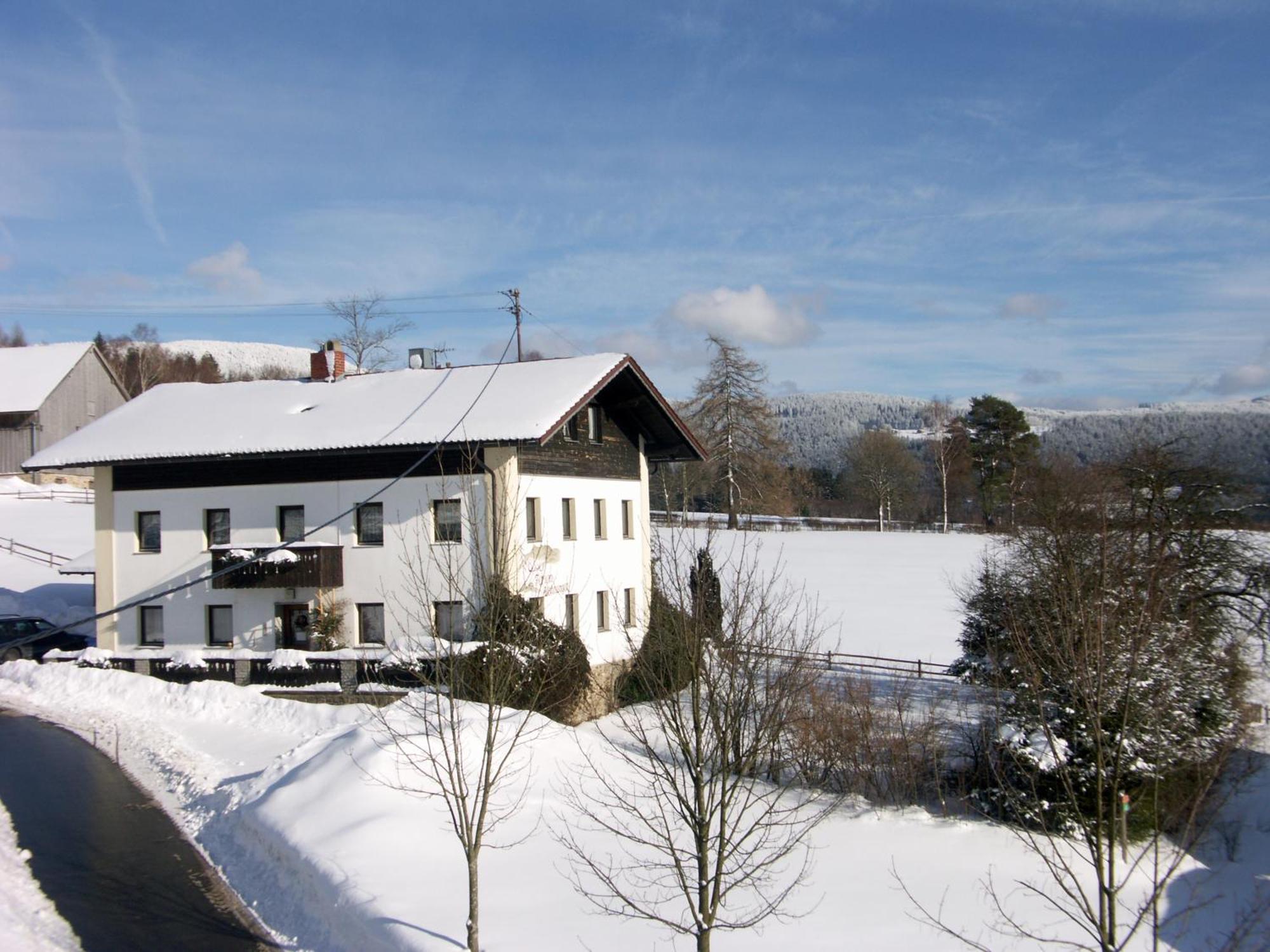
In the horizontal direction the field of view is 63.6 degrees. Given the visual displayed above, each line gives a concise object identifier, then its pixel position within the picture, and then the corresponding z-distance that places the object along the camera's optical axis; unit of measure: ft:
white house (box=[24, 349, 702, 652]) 84.89
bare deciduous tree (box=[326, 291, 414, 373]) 215.51
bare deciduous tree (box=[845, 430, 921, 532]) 293.23
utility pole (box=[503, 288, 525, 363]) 160.15
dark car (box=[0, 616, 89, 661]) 102.78
